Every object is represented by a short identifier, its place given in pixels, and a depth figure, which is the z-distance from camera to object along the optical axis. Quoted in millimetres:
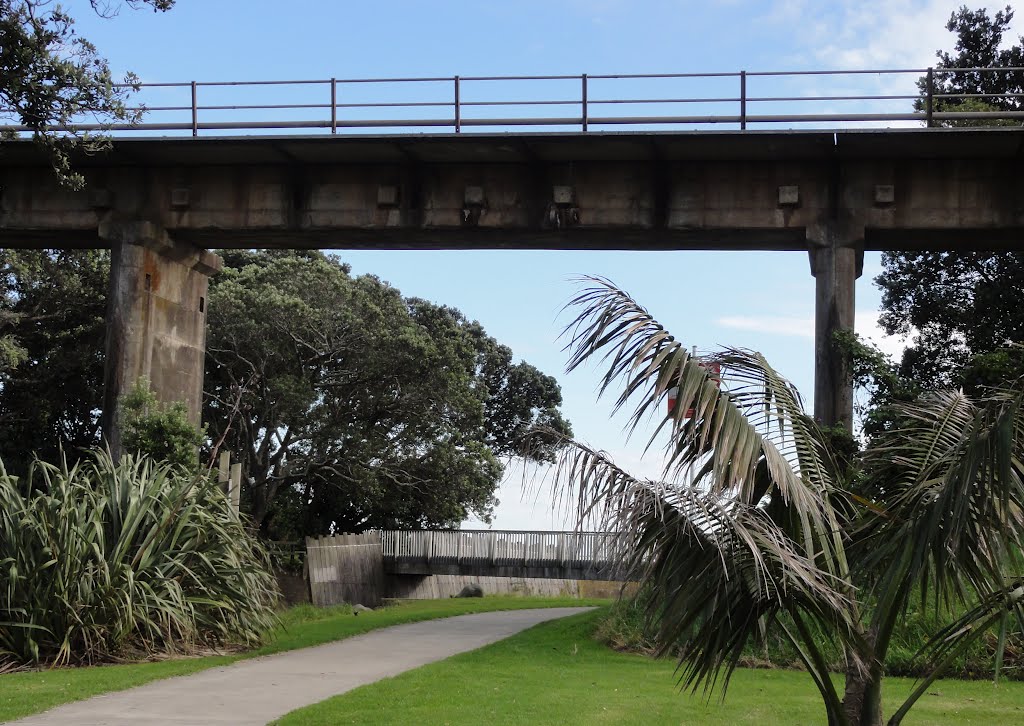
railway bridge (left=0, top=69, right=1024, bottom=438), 19672
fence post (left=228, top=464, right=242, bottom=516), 19062
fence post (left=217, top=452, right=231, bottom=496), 19281
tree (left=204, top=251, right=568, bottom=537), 31094
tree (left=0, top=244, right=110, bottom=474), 29938
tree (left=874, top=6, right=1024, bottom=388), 28641
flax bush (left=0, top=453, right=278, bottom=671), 14086
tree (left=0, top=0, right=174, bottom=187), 13094
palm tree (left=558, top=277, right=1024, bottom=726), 7461
